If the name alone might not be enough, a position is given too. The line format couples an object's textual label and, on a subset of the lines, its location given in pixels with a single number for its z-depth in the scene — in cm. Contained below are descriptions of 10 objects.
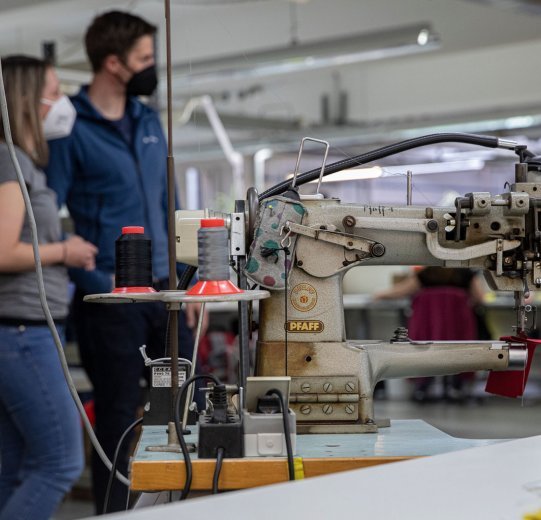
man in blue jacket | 364
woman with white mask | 338
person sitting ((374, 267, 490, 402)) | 890
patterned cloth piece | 277
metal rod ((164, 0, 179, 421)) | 268
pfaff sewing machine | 278
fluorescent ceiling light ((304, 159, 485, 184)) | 295
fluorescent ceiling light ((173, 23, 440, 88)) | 787
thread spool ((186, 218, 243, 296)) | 257
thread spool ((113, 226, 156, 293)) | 271
